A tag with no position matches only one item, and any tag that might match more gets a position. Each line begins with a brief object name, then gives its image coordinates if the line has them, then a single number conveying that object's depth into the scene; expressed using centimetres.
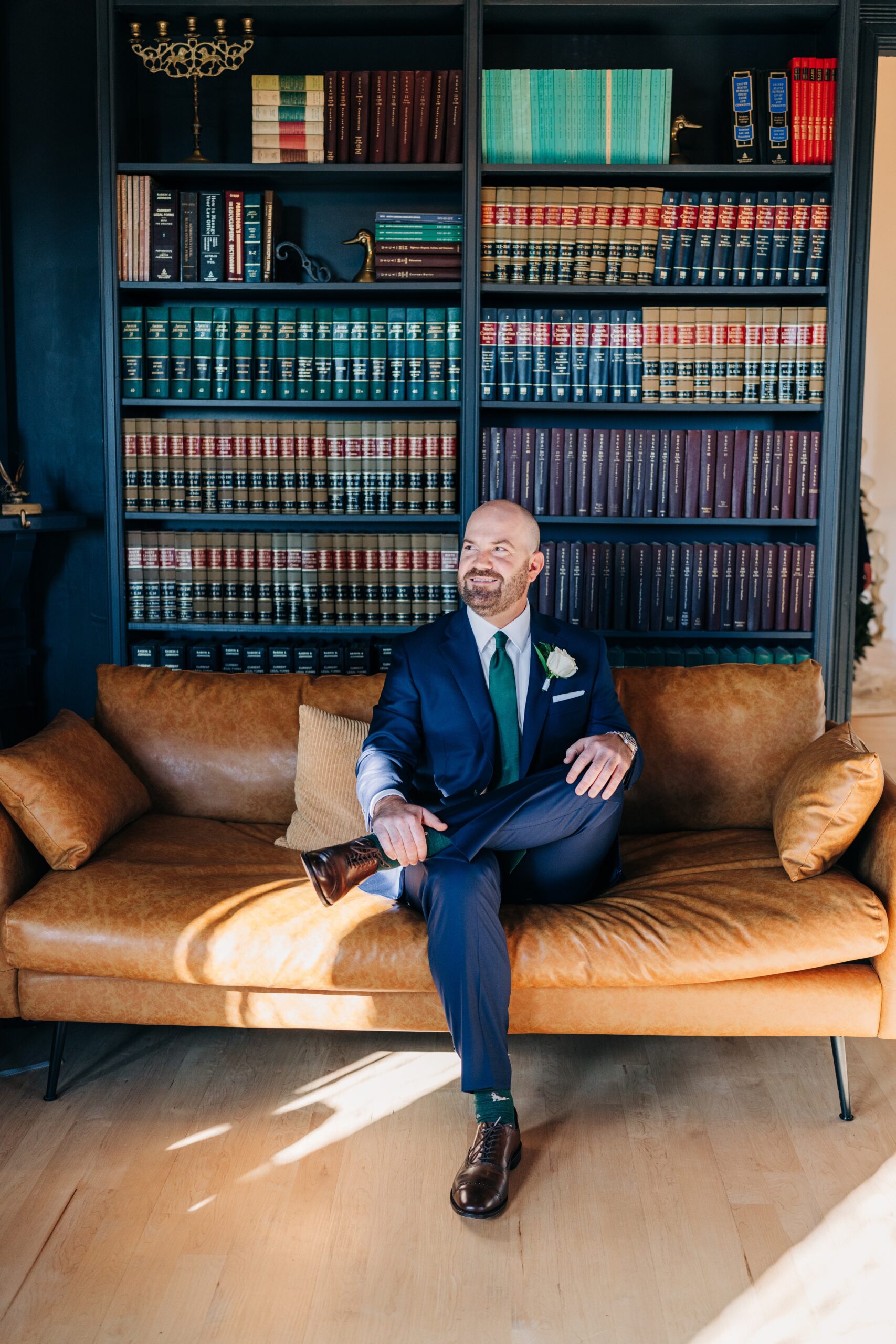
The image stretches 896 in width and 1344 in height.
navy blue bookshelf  354
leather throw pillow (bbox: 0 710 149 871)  241
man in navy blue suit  210
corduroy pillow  268
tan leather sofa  222
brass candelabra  358
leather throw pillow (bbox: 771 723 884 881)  232
